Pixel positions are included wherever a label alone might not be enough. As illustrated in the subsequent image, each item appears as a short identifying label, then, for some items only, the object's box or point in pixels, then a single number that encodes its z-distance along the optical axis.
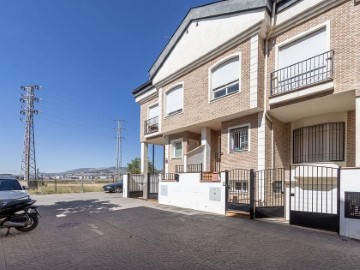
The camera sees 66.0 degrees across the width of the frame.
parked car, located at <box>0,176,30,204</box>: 8.29
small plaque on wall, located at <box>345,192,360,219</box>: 7.18
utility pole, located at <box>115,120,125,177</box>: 51.50
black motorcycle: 7.90
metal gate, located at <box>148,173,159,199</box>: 17.69
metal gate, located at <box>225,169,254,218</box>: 10.00
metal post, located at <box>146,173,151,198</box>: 17.66
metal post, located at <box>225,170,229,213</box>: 10.80
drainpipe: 11.47
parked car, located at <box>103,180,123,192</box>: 24.23
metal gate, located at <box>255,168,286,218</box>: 9.94
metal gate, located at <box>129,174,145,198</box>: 19.28
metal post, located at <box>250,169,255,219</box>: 9.90
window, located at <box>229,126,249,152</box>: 12.81
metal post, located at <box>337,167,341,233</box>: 7.56
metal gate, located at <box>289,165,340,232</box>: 7.95
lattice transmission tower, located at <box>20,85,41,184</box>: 35.09
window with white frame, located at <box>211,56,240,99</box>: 12.76
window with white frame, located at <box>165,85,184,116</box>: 16.23
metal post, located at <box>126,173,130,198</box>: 19.11
